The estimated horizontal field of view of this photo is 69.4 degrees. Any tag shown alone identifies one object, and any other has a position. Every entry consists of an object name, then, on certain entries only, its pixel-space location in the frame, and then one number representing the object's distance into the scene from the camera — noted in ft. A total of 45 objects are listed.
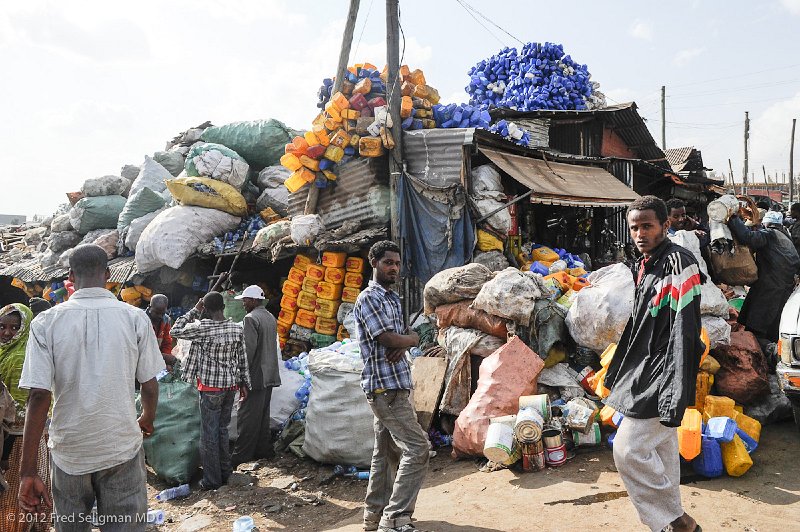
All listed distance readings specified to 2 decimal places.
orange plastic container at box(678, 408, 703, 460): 13.50
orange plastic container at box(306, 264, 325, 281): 29.12
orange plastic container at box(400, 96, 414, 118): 28.50
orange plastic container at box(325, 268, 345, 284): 28.48
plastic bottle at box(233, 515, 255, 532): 13.97
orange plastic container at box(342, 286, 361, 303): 28.40
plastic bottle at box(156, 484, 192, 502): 17.26
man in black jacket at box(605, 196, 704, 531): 8.59
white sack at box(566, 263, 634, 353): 17.11
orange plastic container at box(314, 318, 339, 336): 28.84
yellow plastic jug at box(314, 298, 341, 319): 28.60
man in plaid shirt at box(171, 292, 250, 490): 17.17
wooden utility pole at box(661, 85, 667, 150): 96.43
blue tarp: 26.81
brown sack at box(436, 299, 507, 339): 19.07
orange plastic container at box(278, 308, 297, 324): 30.04
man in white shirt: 8.19
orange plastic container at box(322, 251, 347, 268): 28.50
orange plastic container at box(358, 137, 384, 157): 27.76
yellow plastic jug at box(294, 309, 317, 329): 29.40
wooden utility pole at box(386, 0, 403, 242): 27.89
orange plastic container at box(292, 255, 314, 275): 30.22
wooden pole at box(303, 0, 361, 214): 30.45
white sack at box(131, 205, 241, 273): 31.89
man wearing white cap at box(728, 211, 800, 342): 18.81
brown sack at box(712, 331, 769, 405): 16.37
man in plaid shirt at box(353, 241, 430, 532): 11.60
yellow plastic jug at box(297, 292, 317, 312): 29.43
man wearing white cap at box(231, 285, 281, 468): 19.21
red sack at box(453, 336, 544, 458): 16.39
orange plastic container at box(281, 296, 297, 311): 30.12
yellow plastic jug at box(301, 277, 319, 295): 29.35
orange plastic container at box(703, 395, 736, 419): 15.39
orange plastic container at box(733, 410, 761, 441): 15.23
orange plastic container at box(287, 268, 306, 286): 30.09
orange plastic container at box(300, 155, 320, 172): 29.22
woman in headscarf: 11.47
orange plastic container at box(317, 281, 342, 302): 28.53
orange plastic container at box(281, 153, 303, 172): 29.63
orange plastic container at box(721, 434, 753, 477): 13.53
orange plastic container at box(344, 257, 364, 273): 28.35
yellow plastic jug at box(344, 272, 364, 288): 28.37
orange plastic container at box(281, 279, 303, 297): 30.12
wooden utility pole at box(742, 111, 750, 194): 108.99
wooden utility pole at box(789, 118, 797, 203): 98.48
